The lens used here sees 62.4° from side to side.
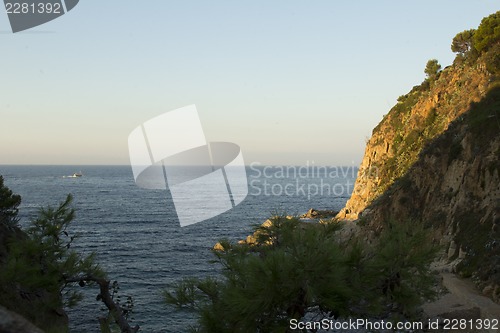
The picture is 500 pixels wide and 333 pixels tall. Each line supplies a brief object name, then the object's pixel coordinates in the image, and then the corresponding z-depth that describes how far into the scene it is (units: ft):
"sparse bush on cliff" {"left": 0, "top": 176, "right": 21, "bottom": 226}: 89.47
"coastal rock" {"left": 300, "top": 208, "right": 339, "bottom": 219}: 275.14
